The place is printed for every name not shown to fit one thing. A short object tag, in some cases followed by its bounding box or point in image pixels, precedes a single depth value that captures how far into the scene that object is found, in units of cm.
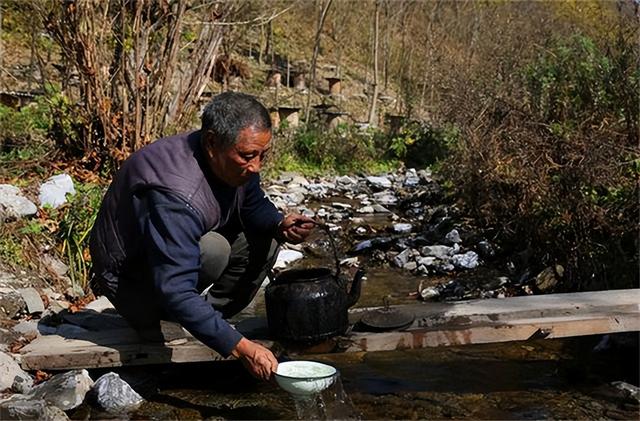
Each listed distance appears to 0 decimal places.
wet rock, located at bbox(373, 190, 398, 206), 921
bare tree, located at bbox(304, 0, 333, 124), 1277
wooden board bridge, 325
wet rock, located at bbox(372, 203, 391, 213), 860
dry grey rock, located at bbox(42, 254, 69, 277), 468
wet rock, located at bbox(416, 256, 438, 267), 596
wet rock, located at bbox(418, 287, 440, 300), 525
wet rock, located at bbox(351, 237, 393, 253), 660
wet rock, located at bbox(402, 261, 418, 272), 599
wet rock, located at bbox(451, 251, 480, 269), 580
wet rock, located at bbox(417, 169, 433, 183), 1071
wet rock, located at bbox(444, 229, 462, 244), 636
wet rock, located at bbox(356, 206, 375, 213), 858
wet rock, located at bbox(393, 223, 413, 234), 725
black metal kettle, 309
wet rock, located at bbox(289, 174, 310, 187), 988
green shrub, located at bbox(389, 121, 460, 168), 1223
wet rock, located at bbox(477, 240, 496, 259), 592
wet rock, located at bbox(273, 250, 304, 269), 616
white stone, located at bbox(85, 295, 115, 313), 423
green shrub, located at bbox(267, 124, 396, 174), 1103
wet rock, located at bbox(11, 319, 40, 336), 370
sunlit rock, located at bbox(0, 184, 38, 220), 483
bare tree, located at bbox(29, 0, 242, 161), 598
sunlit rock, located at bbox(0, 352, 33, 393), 319
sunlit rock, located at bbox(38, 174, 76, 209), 521
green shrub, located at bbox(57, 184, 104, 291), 473
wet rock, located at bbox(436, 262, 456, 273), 580
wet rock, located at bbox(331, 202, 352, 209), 877
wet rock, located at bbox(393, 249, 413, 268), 611
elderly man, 281
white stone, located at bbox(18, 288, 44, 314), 410
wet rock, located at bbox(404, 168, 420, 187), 1049
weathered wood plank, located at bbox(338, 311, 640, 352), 324
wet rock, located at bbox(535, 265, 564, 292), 499
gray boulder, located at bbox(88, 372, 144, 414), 317
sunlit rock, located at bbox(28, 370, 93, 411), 309
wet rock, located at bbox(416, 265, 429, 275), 588
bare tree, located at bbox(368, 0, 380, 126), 1415
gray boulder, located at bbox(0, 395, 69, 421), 286
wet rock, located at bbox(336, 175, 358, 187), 1053
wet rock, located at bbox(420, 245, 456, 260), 609
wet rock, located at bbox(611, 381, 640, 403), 341
